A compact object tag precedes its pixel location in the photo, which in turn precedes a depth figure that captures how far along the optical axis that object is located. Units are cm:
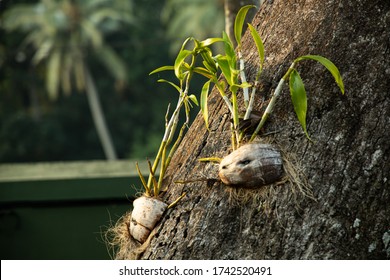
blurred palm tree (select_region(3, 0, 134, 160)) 6213
